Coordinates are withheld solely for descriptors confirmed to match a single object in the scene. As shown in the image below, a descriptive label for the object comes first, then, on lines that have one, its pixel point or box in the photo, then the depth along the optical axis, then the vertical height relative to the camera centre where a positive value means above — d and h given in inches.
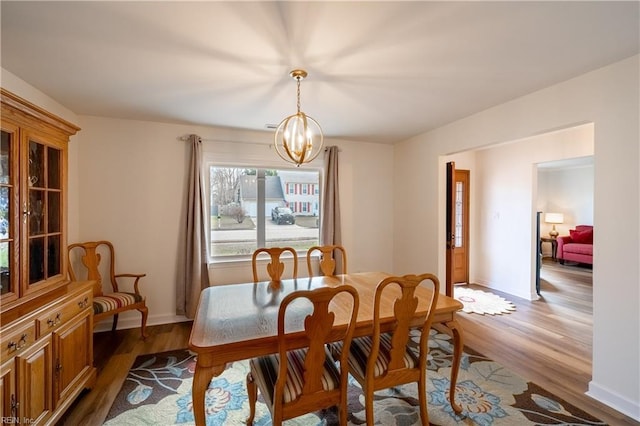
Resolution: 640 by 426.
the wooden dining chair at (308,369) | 55.4 -35.1
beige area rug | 153.8 -53.1
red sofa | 249.8 -30.7
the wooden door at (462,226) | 207.9 -10.4
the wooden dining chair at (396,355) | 63.6 -35.4
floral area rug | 74.8 -54.8
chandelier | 83.0 +22.3
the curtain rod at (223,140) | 138.8 +37.0
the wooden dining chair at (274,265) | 104.6 -19.7
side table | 290.9 -33.9
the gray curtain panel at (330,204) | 162.1 +4.6
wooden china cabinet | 60.6 -18.3
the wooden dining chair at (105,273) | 111.5 -27.9
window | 152.6 +1.7
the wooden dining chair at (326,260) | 113.1 -19.4
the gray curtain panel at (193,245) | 135.1 -15.7
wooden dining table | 54.8 -25.5
